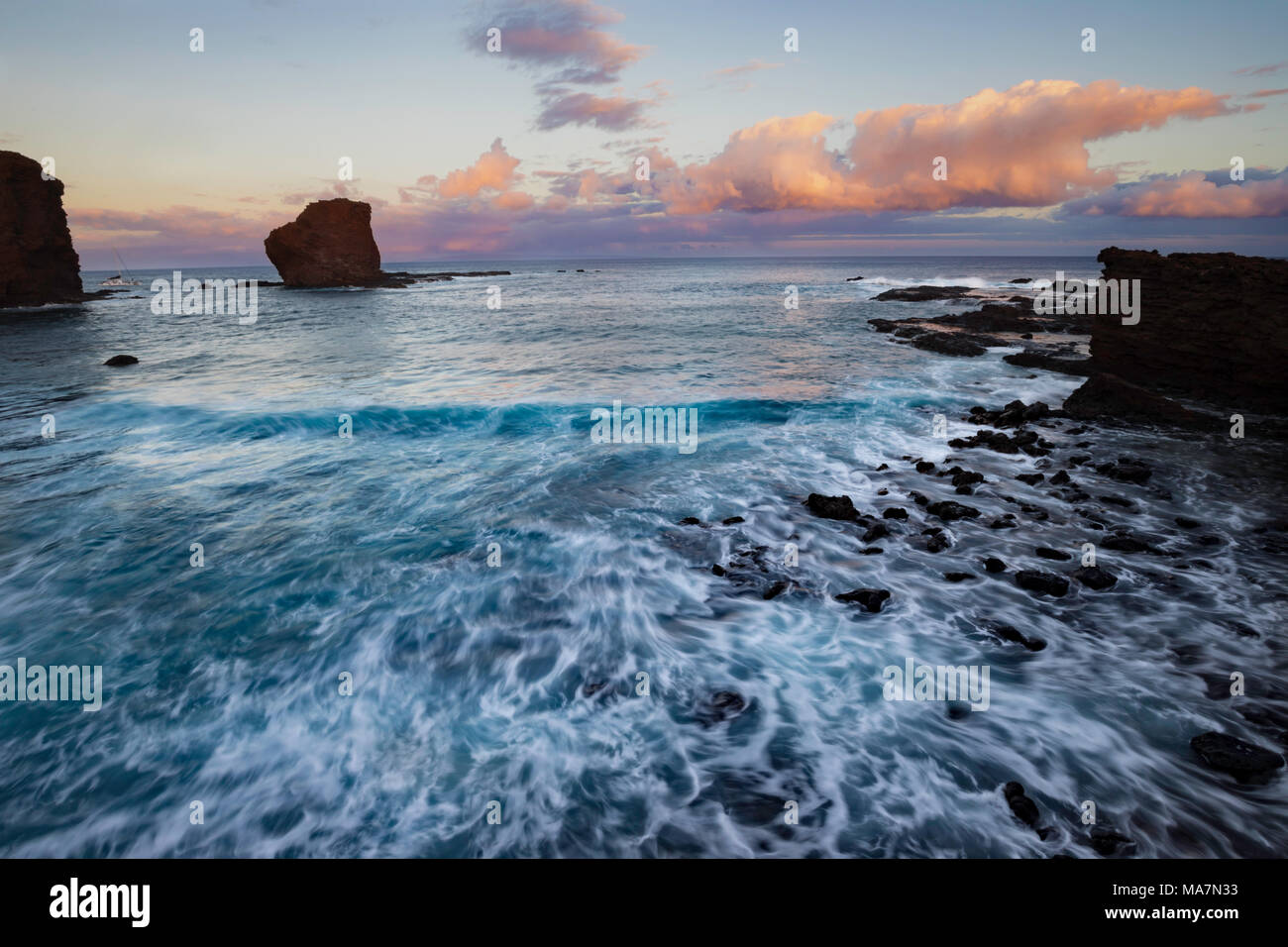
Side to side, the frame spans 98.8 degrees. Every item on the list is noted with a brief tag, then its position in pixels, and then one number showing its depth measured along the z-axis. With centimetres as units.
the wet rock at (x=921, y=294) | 5419
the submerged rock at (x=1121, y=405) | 1479
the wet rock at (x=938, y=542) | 876
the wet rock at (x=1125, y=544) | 853
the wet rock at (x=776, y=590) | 771
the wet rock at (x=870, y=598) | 733
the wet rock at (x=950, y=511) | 981
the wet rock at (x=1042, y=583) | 748
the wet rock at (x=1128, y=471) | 1130
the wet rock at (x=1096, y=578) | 758
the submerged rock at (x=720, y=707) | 562
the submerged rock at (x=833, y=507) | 998
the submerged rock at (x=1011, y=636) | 648
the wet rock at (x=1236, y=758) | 468
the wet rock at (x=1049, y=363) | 2258
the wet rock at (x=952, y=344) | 2742
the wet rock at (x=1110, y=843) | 410
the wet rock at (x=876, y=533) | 916
